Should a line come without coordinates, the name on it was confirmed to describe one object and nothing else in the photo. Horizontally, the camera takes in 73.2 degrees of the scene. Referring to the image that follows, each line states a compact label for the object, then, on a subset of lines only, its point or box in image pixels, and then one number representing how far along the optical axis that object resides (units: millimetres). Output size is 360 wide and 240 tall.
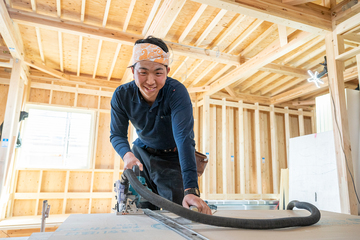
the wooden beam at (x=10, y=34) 3457
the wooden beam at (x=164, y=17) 3203
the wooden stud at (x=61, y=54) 4574
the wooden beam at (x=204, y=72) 5592
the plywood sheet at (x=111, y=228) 797
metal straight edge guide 808
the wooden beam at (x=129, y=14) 3564
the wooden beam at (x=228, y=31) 3912
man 1434
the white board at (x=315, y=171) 3596
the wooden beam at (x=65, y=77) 5186
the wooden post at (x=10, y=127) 4232
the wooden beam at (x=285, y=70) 5195
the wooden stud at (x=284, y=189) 5398
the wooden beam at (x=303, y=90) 5222
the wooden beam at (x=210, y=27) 3716
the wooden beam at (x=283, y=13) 3004
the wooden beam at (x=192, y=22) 3595
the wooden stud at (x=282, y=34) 3851
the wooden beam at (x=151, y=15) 3419
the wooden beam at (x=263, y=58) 3834
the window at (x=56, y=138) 5680
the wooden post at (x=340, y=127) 3003
